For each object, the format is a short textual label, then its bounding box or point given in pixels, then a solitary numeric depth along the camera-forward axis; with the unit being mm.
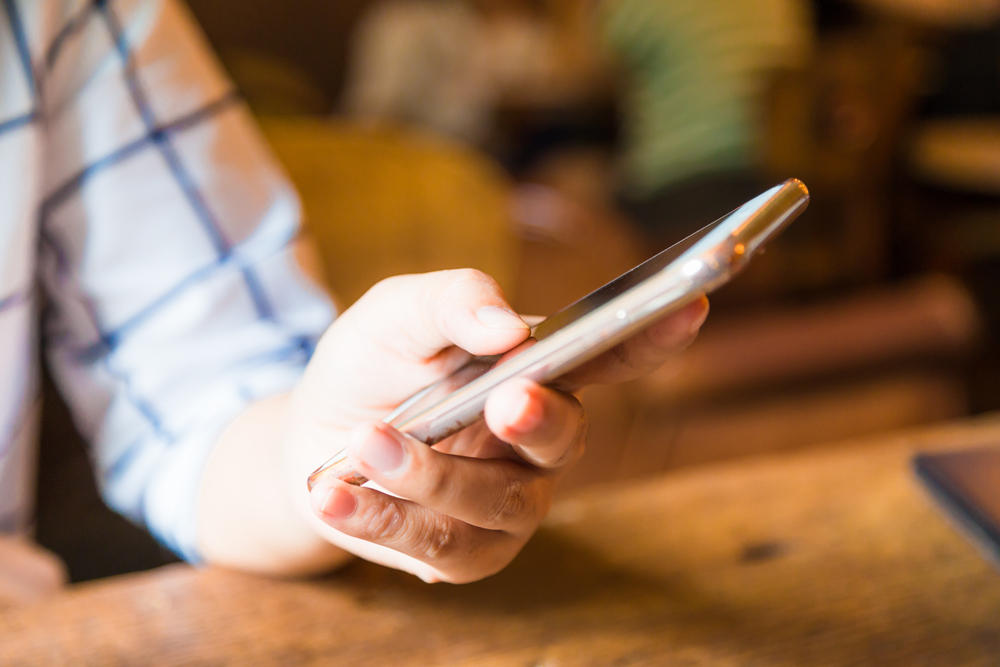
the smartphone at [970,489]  270
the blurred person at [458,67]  2098
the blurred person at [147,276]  302
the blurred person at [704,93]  1221
